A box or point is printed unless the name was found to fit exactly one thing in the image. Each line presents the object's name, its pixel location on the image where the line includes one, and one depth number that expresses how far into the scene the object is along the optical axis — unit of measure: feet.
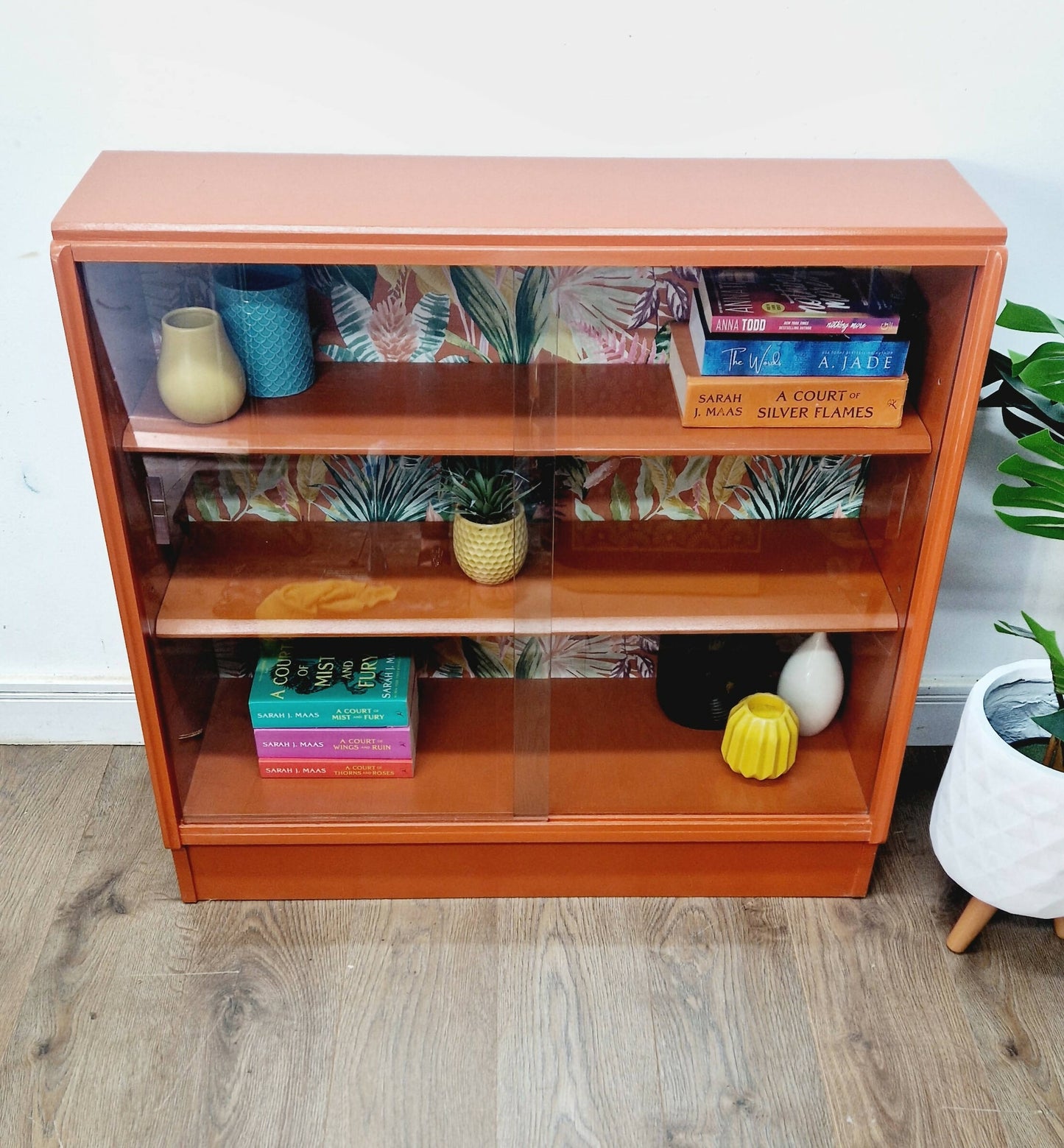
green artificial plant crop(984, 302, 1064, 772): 4.58
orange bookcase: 4.52
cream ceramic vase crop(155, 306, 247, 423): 4.76
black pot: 6.03
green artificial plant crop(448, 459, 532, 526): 5.21
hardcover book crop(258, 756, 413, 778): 6.04
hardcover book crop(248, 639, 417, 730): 5.88
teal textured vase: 4.72
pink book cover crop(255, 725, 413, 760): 5.95
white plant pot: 5.19
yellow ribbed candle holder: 5.95
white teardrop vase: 5.98
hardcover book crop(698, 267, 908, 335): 4.81
